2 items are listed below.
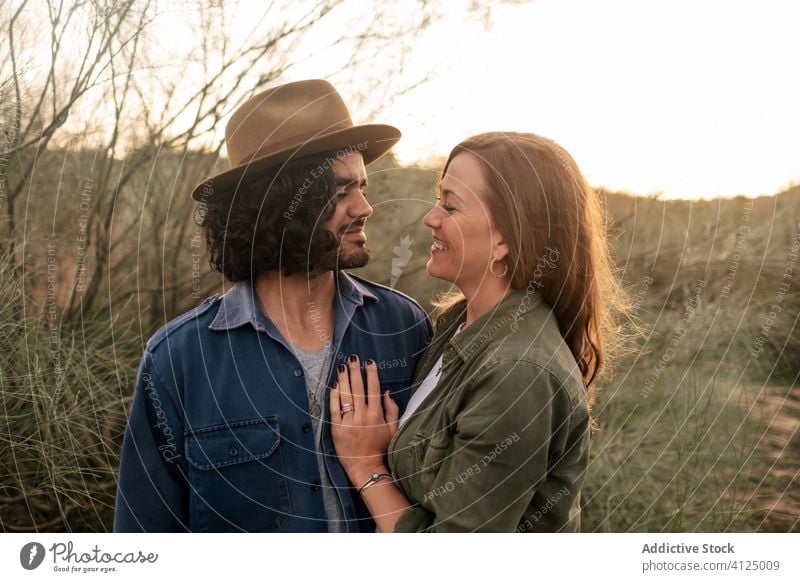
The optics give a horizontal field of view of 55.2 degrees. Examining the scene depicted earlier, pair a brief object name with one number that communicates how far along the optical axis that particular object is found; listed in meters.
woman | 1.89
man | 2.26
